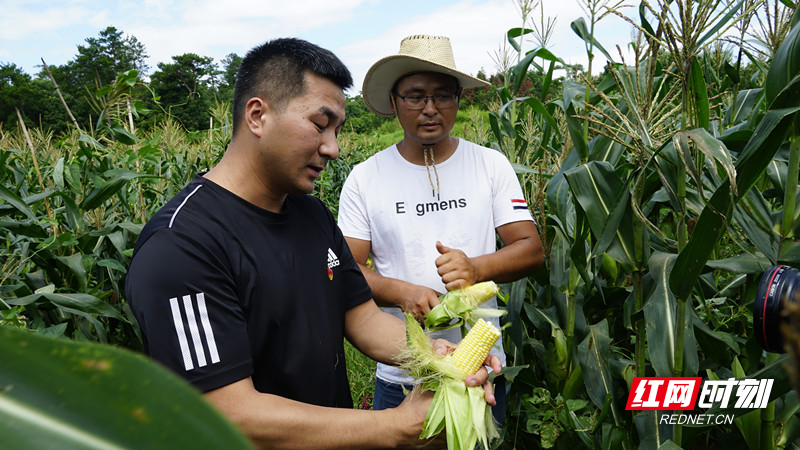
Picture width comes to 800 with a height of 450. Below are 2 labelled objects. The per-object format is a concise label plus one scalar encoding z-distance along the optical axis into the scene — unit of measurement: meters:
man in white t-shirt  2.66
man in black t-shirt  1.45
